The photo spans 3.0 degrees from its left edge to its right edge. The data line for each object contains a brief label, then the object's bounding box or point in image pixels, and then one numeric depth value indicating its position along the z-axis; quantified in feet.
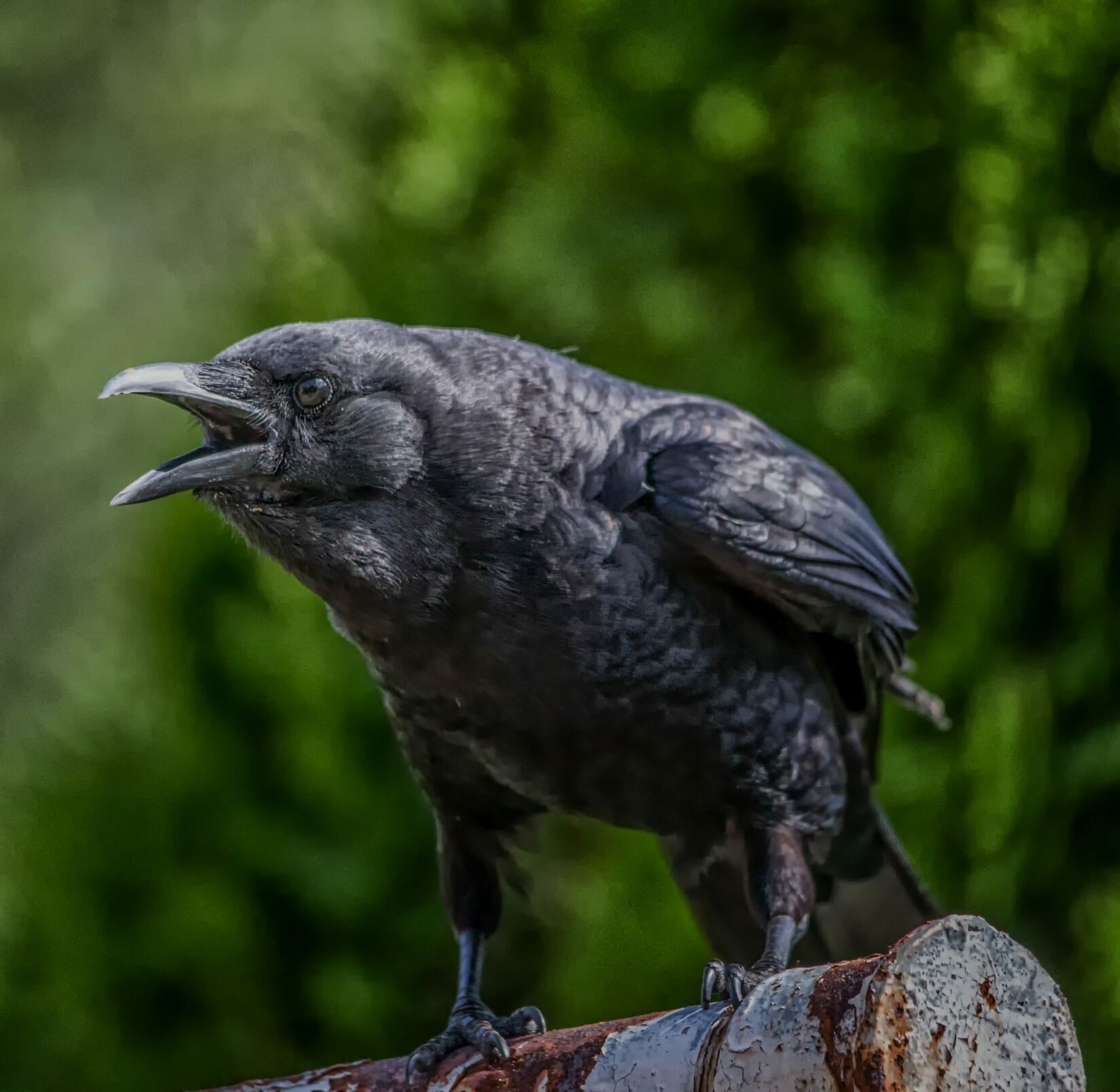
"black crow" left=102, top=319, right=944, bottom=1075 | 20.90
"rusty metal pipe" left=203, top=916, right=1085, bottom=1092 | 20.37
